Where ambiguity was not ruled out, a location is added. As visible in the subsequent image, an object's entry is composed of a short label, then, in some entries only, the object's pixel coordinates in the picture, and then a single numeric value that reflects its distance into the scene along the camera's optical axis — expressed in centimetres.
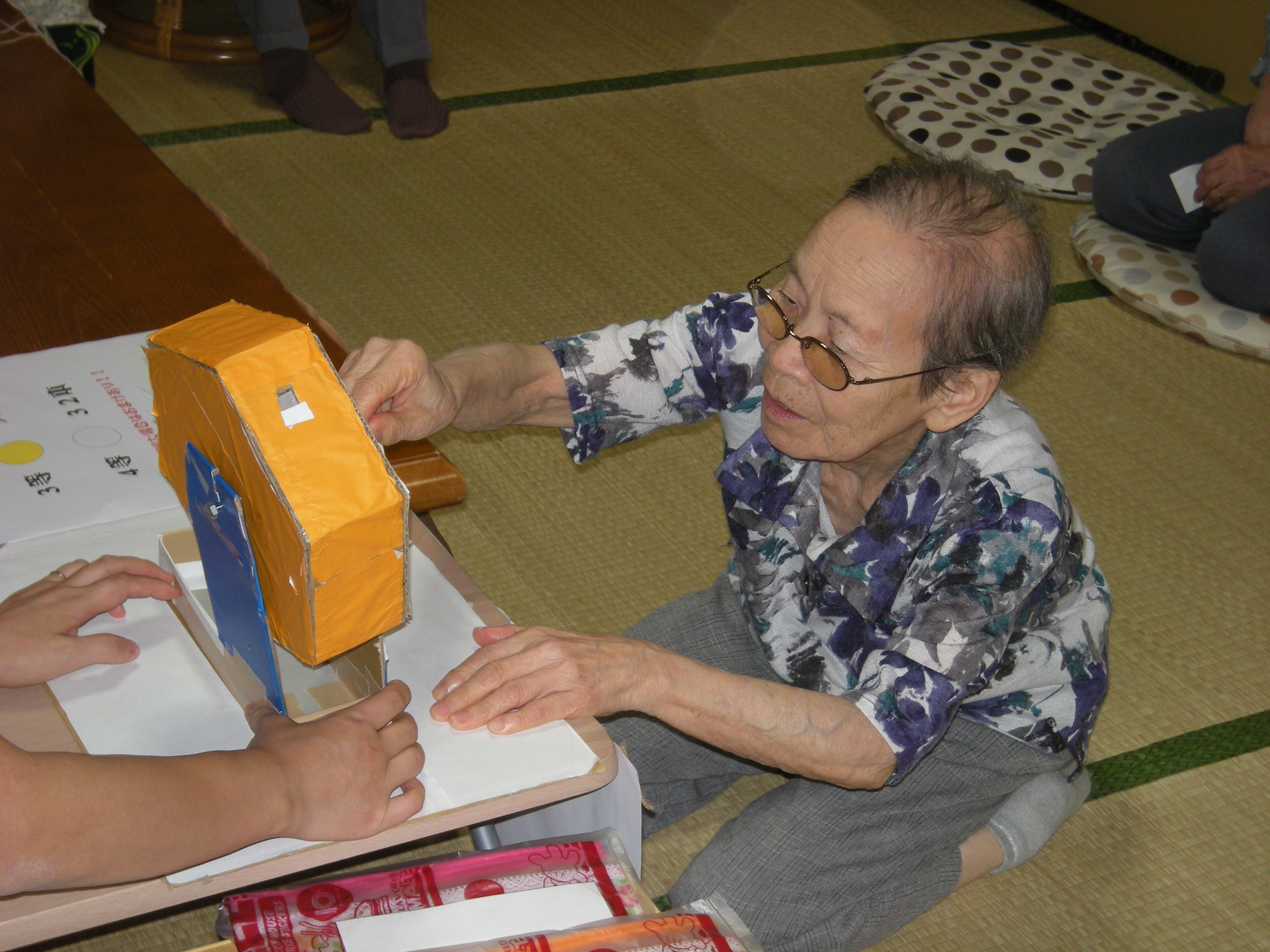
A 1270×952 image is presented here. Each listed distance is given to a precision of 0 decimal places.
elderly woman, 104
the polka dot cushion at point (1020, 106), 295
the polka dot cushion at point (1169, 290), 249
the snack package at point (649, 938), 88
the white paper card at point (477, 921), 91
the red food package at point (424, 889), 91
